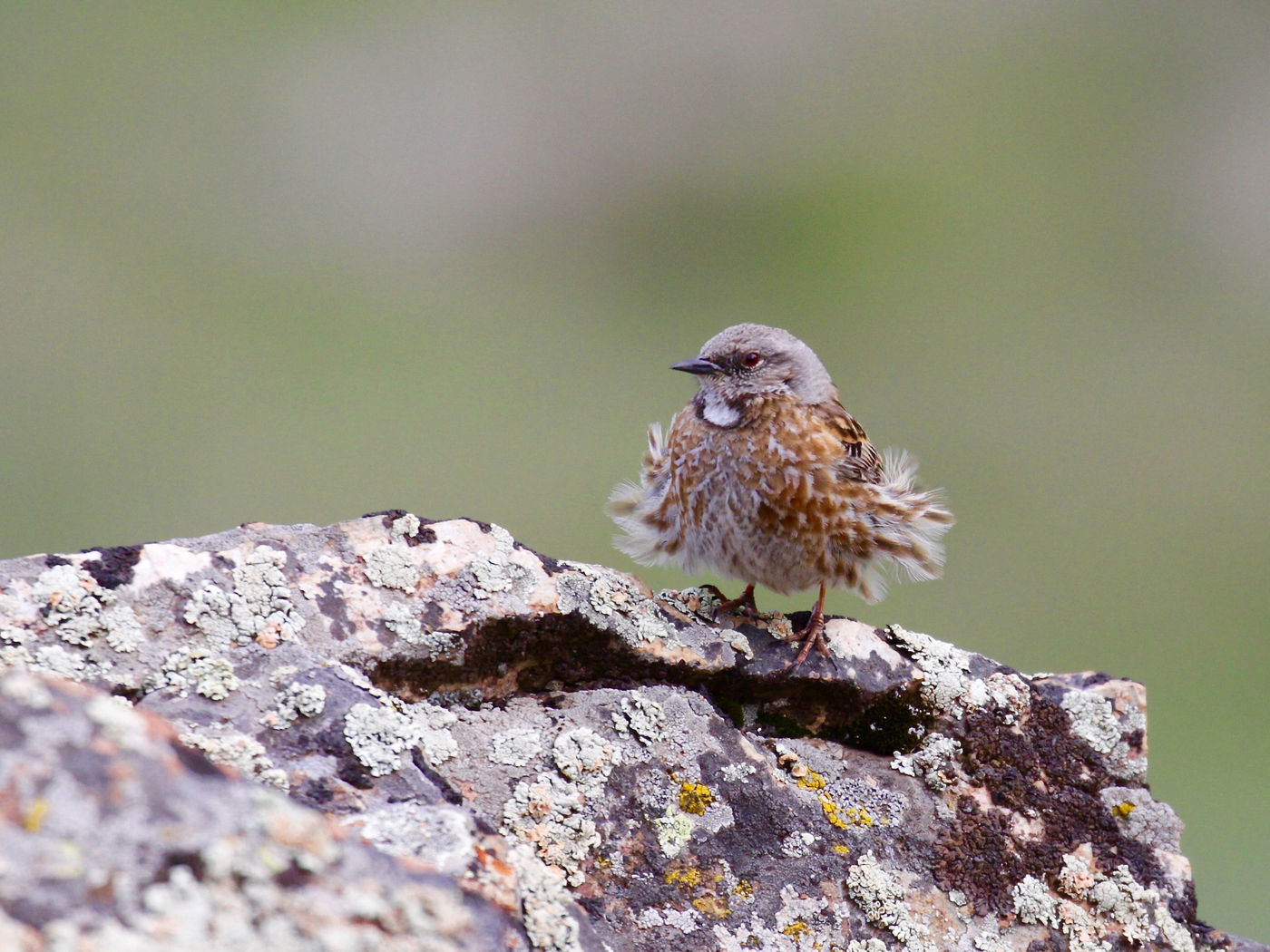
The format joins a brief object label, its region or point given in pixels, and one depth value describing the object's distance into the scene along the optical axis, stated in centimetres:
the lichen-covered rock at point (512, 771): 406
